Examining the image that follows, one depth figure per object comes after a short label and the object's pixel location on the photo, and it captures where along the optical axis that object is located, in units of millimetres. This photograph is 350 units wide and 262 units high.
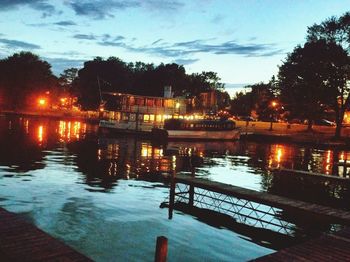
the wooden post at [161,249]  7110
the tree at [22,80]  103500
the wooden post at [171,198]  17797
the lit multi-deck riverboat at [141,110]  68188
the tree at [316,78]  62062
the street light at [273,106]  79688
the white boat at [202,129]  60753
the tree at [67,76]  167450
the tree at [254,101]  84938
